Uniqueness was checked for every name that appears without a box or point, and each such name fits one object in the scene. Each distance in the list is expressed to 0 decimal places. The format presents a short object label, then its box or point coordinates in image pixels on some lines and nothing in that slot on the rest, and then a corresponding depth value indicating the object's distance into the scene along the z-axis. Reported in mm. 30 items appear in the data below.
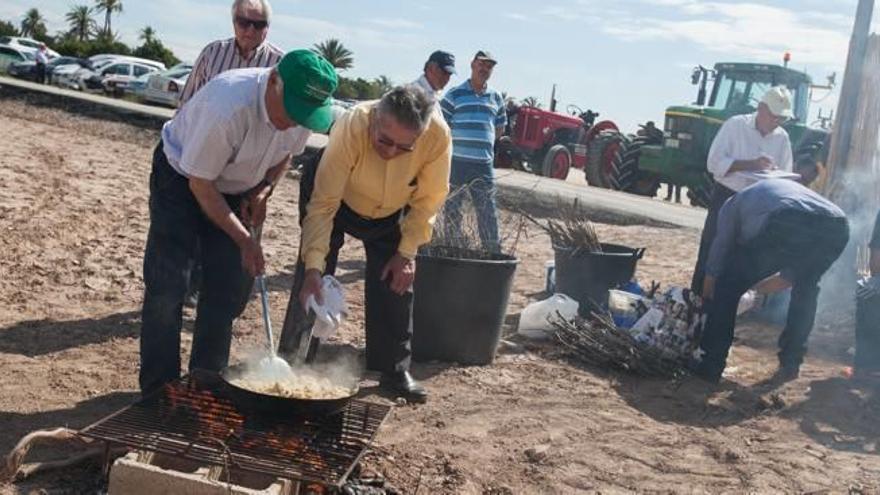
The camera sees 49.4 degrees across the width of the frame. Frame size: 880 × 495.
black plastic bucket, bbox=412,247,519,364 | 5516
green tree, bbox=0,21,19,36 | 68188
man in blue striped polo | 7688
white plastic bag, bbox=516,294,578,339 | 6555
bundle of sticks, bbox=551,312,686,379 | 5945
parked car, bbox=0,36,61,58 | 43372
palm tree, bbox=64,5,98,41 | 80188
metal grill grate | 3162
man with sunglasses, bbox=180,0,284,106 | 5254
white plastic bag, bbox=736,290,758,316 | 7715
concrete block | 3045
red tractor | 22469
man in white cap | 7051
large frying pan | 3490
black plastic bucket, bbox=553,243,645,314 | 7109
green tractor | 16281
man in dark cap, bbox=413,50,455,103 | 7246
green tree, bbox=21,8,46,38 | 76875
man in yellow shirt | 4074
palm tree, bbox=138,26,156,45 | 62288
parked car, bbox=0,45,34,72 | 40125
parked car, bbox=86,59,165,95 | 32406
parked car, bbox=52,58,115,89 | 34625
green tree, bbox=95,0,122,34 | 79562
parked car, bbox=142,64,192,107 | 27062
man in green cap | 3557
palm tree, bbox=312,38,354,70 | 63531
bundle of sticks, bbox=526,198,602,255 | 7195
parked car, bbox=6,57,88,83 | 37219
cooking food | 3662
